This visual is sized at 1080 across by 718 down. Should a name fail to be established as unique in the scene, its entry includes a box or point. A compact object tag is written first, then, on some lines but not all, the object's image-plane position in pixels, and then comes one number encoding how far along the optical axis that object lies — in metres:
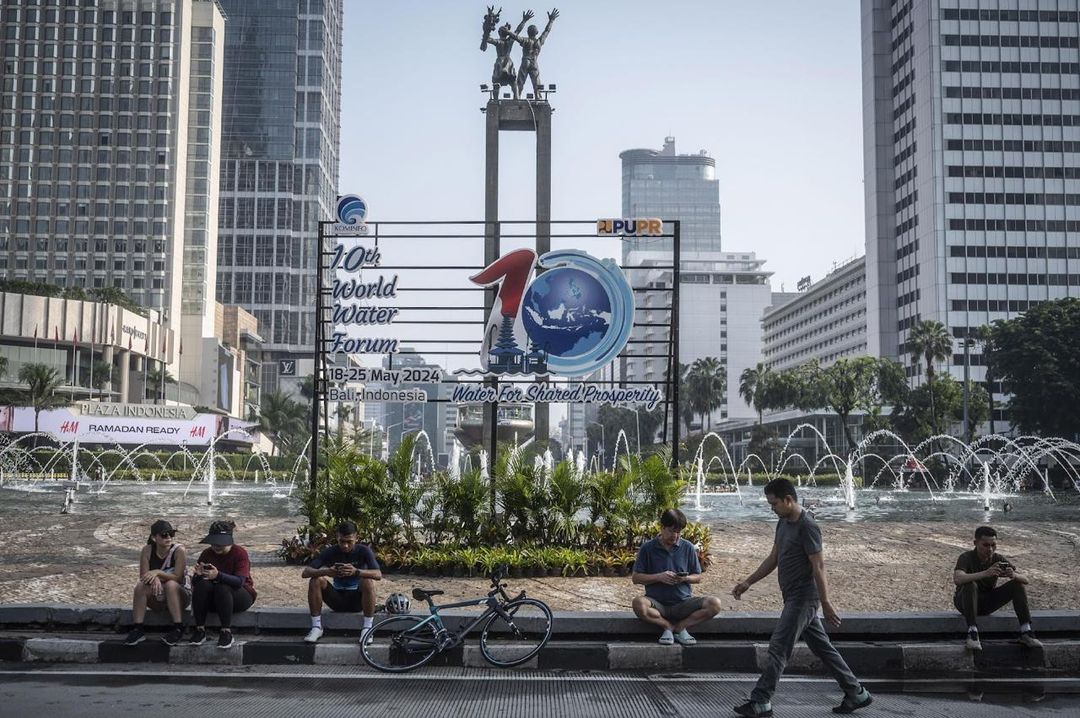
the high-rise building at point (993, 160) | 113.00
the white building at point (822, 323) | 149.50
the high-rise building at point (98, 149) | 120.12
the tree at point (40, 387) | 78.88
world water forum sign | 18.83
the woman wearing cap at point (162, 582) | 10.38
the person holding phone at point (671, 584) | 10.34
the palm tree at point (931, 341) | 85.38
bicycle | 9.93
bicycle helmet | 10.32
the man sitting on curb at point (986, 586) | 10.33
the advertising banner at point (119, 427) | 78.69
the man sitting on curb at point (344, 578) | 10.62
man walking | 7.82
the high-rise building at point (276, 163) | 160.38
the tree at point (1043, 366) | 71.38
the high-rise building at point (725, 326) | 191.00
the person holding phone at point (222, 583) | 10.40
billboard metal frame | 17.73
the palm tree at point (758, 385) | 103.03
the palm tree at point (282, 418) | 100.62
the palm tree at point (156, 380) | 100.38
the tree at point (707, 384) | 121.88
